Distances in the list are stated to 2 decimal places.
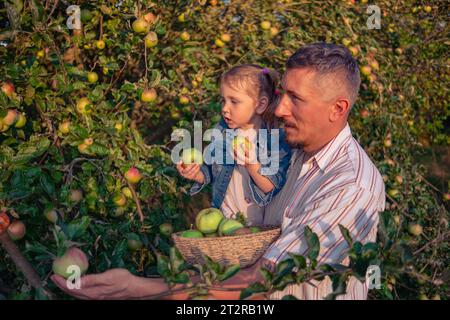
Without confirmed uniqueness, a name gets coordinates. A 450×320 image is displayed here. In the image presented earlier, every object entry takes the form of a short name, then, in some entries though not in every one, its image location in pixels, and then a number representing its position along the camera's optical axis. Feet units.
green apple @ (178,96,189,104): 9.56
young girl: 7.05
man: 4.79
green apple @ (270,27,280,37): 10.53
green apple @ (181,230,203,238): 6.07
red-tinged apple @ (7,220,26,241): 5.84
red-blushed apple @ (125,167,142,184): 7.36
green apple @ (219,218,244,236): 6.07
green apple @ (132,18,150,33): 7.57
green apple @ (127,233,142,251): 6.75
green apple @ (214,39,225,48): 10.62
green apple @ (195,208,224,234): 6.31
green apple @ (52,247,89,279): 4.88
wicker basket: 5.57
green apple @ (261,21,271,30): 10.58
